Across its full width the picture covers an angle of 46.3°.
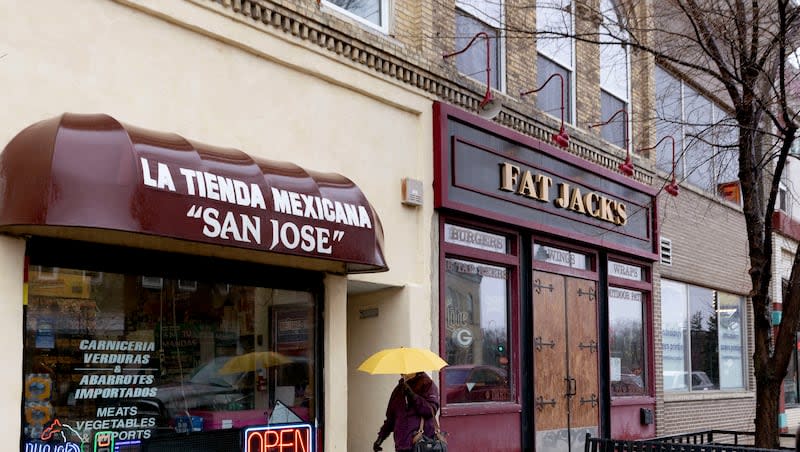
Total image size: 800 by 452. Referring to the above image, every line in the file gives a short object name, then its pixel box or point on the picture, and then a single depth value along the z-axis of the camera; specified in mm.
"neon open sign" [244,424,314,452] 8445
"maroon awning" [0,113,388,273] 6320
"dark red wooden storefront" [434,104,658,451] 11039
